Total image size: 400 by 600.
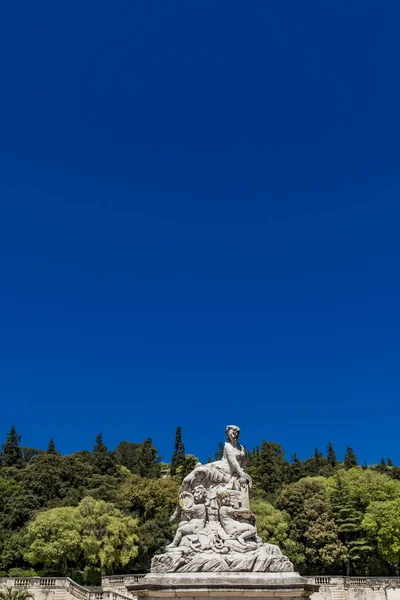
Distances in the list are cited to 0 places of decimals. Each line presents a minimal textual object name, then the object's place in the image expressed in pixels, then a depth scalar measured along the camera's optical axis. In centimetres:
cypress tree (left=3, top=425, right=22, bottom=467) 7600
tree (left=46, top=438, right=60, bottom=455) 7562
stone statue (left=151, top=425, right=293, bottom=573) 1609
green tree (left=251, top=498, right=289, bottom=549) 4275
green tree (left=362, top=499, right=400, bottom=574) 4356
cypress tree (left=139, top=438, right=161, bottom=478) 7075
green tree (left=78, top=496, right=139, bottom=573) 4000
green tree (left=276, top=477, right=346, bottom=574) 4341
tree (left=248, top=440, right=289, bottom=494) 6388
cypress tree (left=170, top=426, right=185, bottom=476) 7250
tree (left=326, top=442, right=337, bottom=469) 7431
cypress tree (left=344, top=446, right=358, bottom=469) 6999
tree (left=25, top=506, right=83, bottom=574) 3969
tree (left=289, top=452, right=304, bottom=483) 6369
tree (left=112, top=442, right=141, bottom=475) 8999
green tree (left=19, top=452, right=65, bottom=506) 5685
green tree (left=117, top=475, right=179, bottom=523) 4847
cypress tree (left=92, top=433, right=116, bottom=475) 6738
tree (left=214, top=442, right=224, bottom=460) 7562
